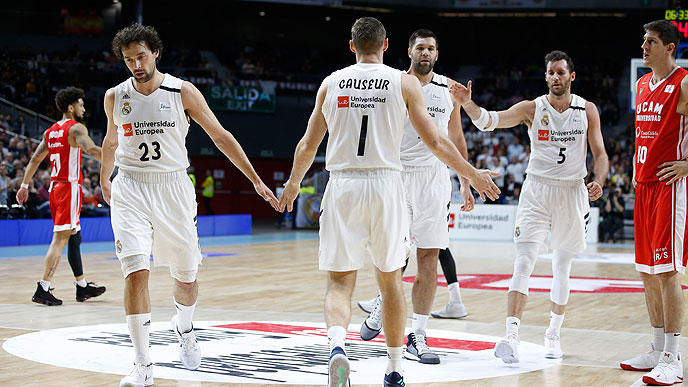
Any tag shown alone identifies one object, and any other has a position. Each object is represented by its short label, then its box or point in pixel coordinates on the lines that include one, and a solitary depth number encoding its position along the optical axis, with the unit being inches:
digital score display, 536.1
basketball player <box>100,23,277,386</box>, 201.8
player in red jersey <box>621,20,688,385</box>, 219.0
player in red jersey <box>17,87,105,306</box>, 353.7
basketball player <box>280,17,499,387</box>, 182.4
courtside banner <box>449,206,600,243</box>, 842.2
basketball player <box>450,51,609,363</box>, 247.1
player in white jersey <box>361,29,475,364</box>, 248.7
